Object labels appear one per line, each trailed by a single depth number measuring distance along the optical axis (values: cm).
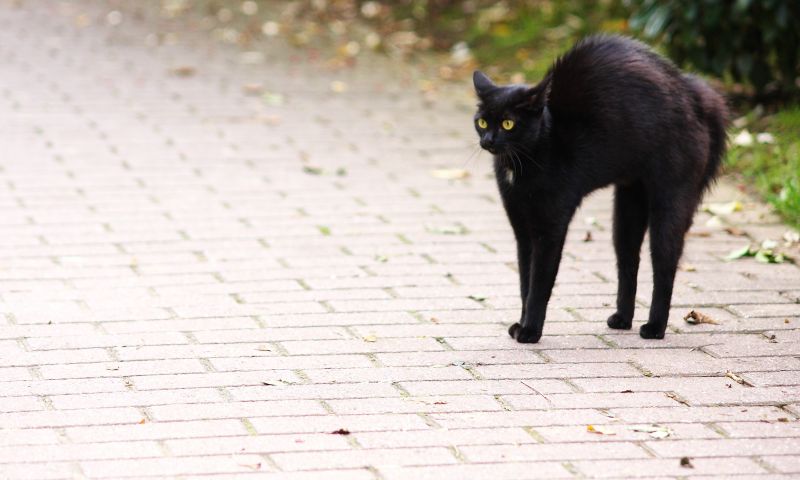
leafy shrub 1593
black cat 916
